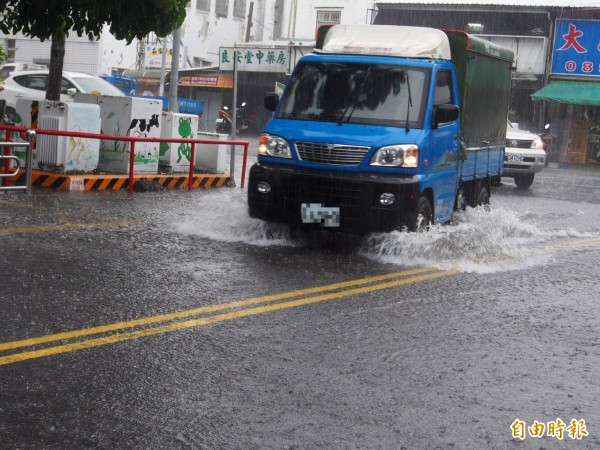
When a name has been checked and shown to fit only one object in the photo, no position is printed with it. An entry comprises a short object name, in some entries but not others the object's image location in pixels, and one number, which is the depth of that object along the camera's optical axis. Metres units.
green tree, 12.34
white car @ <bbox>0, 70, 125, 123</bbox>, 23.02
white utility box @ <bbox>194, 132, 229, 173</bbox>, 18.44
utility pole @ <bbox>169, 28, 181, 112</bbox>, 21.52
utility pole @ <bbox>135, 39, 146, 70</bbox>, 49.66
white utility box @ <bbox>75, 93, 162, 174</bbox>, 16.28
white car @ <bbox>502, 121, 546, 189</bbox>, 22.62
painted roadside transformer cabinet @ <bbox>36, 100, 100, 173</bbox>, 15.15
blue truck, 10.11
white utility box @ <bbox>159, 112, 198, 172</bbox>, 17.59
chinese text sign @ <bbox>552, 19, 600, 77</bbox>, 37.41
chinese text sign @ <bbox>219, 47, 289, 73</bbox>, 45.19
